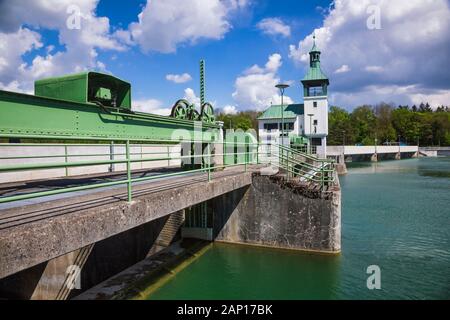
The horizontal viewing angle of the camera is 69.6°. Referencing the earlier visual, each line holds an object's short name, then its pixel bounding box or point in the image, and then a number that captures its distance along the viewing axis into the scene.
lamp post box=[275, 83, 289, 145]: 17.41
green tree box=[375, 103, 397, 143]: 101.75
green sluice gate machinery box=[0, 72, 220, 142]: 4.77
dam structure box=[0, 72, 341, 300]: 4.11
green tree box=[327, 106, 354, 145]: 88.69
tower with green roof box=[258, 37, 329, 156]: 52.38
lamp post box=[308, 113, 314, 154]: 50.91
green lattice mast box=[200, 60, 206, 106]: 13.19
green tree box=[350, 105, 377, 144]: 96.23
